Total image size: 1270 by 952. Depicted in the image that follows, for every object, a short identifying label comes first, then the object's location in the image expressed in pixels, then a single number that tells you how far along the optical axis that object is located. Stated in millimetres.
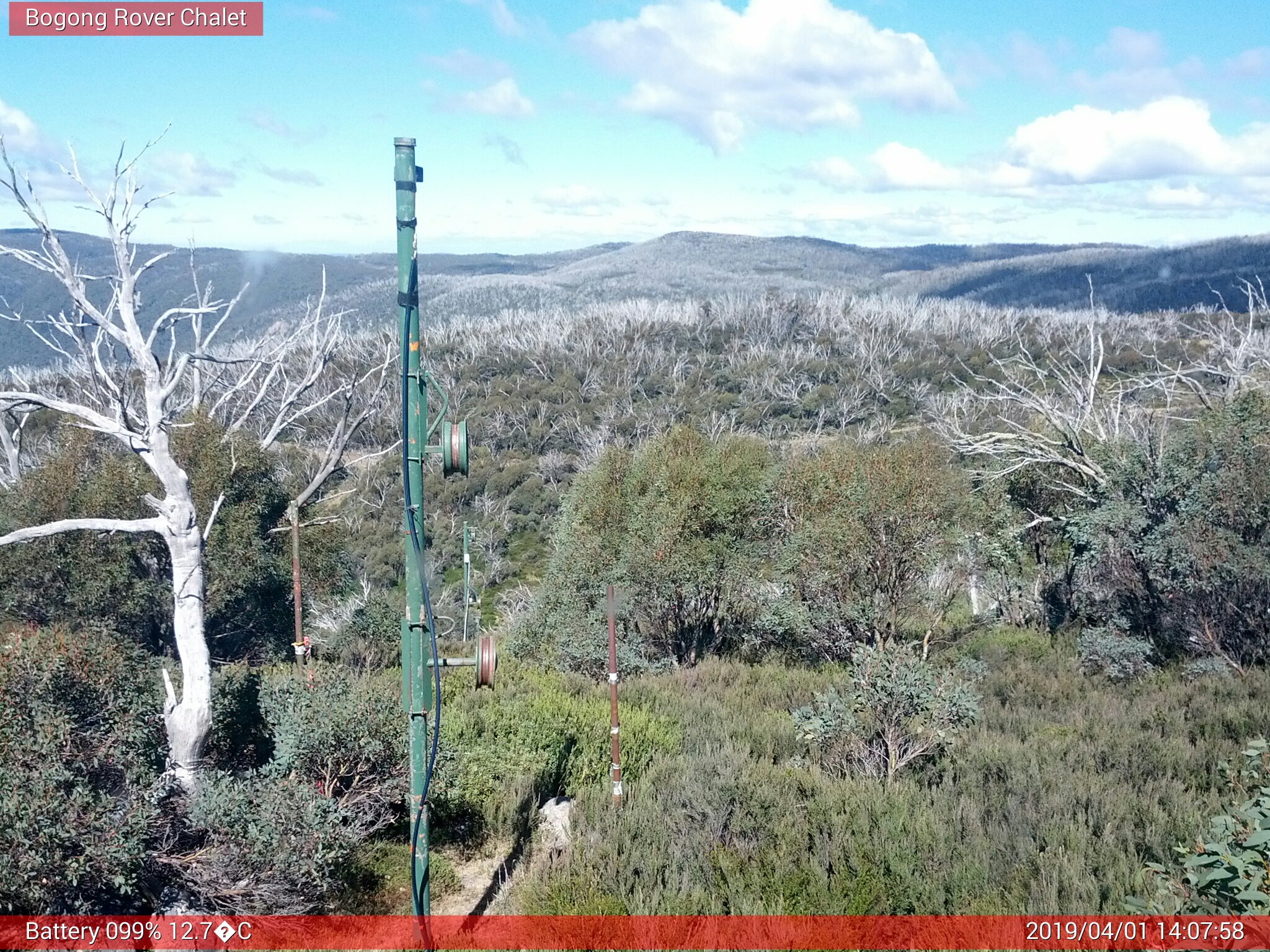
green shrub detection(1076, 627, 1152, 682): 12602
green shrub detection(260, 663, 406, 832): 6156
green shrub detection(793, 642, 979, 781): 7504
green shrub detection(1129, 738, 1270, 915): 3309
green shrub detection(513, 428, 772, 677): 15227
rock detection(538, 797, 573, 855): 6703
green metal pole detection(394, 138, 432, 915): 4496
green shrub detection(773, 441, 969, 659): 14086
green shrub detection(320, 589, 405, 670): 14391
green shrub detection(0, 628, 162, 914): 4492
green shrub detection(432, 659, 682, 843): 7223
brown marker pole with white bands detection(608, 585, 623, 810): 6801
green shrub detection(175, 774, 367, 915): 5156
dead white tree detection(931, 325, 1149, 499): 16438
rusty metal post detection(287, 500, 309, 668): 6969
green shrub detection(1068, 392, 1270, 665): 12094
